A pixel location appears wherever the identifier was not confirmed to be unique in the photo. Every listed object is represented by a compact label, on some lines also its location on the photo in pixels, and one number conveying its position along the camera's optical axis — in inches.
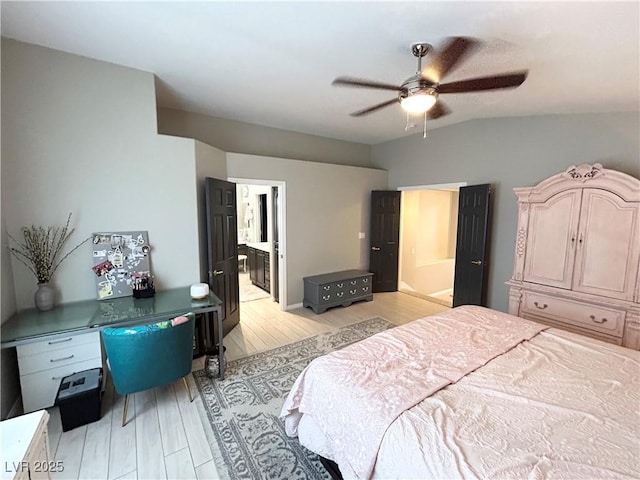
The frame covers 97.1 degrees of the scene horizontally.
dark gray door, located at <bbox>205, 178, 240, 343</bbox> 132.5
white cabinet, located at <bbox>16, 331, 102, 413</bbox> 85.8
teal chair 82.5
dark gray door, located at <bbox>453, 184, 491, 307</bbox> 160.2
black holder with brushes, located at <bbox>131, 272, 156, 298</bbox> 113.9
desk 84.6
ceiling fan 78.1
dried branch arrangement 97.4
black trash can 83.2
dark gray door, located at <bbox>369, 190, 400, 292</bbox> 220.8
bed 45.3
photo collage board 109.3
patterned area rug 73.6
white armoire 105.3
